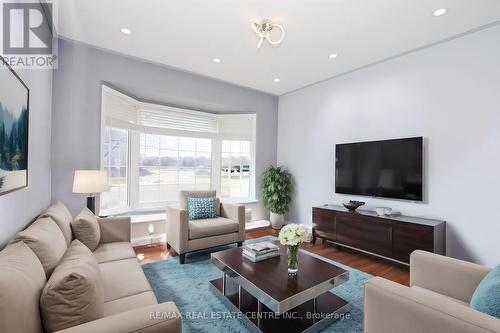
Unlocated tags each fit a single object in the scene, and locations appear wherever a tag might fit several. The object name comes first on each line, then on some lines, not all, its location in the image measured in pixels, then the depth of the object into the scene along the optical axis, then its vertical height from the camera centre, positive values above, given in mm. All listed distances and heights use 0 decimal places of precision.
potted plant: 4711 -508
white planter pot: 4824 -1065
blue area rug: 1867 -1230
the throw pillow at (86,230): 2152 -589
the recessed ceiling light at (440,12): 2356 +1589
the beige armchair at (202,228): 2992 -824
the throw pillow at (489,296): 1050 -592
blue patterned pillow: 3494 -618
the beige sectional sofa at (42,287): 876 -600
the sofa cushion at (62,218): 1936 -455
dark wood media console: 2754 -832
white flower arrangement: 1854 -535
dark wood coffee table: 1651 -885
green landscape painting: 1490 +242
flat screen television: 3116 +6
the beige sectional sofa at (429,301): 1006 -676
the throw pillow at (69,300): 993 -572
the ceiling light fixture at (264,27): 2586 +1556
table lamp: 2688 -181
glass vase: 1905 -732
